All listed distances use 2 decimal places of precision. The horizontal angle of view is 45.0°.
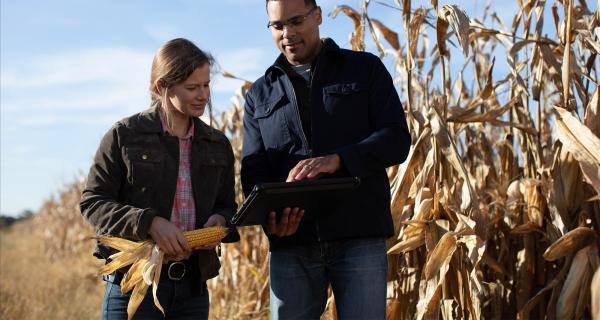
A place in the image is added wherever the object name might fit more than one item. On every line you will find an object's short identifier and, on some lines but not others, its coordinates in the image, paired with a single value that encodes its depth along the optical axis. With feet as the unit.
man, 6.88
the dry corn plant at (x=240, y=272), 13.71
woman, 6.90
